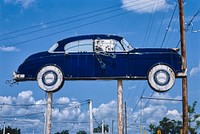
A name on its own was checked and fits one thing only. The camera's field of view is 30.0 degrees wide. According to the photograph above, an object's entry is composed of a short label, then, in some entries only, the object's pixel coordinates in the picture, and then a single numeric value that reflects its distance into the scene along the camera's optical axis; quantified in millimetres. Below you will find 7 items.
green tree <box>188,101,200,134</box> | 60644
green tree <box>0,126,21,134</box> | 105325
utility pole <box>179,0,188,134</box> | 20931
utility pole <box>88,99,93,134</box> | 32625
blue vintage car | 18750
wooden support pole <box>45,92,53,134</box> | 18355
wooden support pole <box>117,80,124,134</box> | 18016
